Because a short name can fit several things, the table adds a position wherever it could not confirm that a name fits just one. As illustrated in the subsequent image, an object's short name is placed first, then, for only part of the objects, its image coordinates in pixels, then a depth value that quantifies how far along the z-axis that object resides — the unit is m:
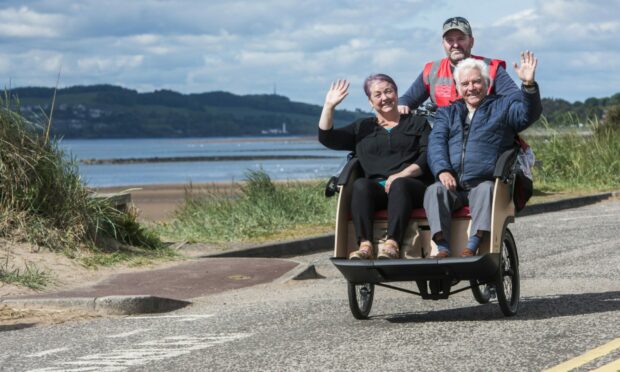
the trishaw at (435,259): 13.52
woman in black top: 14.09
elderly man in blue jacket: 13.83
